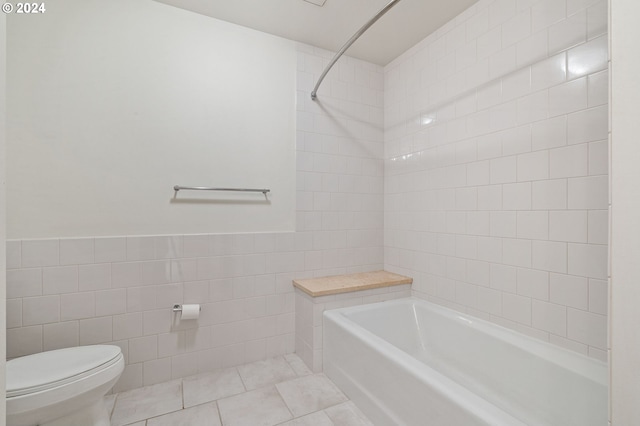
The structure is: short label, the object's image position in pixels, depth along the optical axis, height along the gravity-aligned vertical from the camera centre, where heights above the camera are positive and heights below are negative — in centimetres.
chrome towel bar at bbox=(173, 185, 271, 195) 192 +16
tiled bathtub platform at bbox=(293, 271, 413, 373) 202 -64
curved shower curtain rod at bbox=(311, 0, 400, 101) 140 +100
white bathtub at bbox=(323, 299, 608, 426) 121 -82
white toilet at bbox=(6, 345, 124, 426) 118 -75
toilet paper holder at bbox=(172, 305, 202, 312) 190 -63
